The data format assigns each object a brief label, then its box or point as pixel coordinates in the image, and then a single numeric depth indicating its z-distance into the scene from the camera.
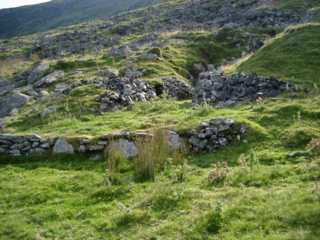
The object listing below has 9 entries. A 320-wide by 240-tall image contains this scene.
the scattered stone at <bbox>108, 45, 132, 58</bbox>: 37.73
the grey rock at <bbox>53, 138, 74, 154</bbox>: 17.73
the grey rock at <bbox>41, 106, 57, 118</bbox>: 24.45
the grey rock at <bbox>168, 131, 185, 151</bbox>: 16.53
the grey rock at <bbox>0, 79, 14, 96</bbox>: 35.26
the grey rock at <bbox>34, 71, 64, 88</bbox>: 32.59
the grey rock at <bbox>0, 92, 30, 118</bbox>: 29.71
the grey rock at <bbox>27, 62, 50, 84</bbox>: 36.12
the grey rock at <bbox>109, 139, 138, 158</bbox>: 16.52
